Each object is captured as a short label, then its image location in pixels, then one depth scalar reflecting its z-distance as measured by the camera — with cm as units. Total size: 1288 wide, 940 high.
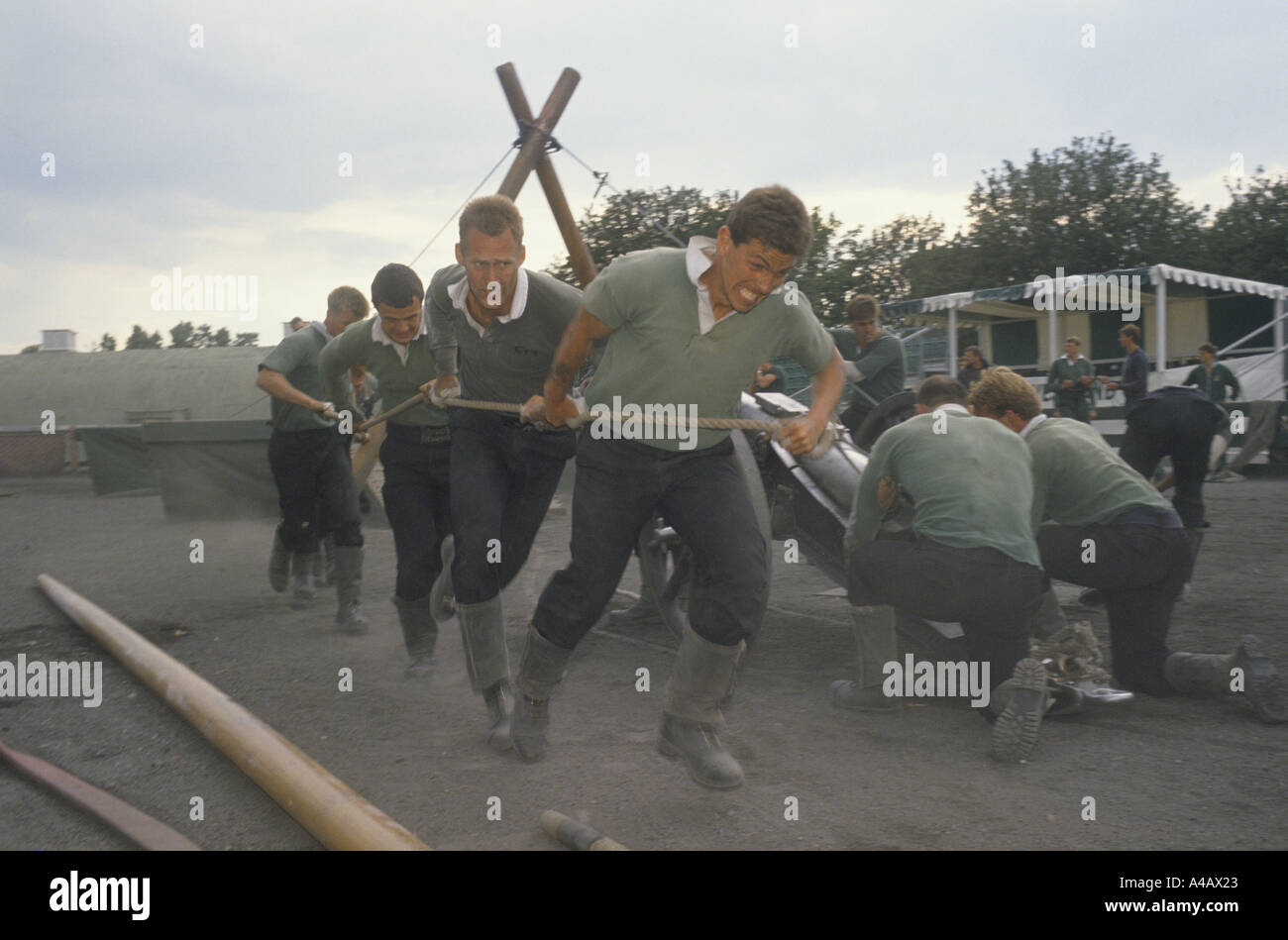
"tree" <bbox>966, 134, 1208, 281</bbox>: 3191
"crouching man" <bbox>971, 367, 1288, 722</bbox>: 446
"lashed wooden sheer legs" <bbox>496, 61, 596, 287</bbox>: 1239
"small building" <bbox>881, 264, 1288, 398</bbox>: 1745
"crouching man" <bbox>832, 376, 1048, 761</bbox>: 419
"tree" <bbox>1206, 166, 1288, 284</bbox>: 2992
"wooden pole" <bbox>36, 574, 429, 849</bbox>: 279
